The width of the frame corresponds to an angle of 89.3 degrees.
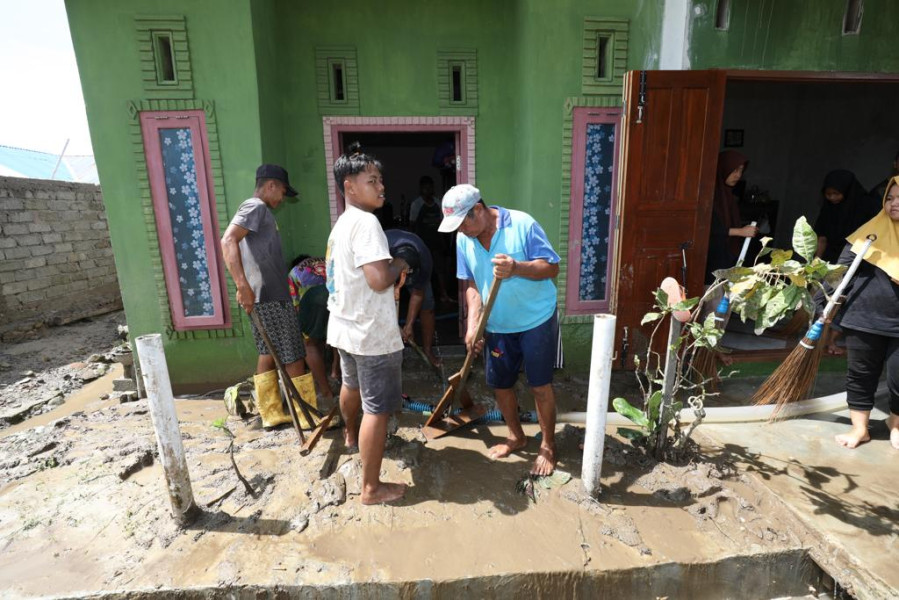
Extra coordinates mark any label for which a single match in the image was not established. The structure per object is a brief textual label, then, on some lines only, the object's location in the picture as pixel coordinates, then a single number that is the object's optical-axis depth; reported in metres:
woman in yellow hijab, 2.69
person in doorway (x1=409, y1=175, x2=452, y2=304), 6.52
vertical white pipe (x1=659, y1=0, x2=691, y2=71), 3.63
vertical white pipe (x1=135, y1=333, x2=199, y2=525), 2.17
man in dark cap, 3.06
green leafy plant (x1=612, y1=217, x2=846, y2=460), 2.28
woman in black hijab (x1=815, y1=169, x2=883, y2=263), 4.00
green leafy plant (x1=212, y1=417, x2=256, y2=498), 2.51
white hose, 3.23
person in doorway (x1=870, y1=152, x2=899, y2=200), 4.21
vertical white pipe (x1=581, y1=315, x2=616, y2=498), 2.24
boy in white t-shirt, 2.27
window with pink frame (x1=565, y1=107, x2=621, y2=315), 4.04
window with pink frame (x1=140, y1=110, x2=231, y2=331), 3.75
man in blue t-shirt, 2.39
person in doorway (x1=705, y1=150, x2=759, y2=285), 3.99
